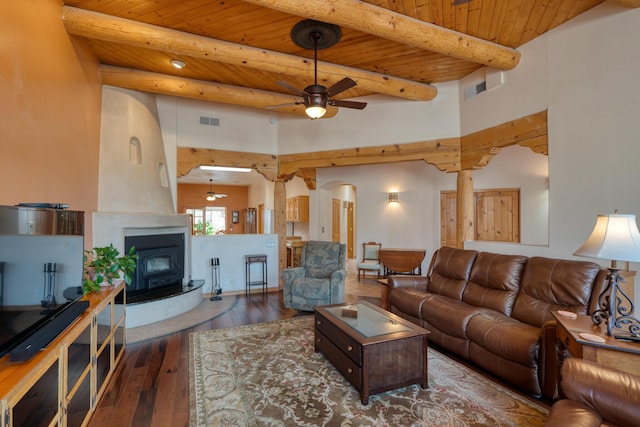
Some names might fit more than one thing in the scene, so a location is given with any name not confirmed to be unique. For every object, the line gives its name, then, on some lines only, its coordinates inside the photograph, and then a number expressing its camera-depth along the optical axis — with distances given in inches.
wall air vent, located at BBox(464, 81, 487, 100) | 168.4
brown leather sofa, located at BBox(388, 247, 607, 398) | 90.1
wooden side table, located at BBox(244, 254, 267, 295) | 216.8
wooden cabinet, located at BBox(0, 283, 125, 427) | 47.8
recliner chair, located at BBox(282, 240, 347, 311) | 165.8
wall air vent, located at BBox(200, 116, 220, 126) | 212.4
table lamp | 71.7
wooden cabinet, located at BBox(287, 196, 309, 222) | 330.0
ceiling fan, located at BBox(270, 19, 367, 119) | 124.0
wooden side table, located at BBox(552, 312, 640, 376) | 66.0
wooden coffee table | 86.8
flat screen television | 52.5
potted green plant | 106.6
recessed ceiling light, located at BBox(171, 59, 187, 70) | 153.6
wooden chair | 263.1
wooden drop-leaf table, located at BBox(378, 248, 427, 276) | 245.4
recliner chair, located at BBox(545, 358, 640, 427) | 50.7
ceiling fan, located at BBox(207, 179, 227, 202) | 370.8
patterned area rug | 80.4
